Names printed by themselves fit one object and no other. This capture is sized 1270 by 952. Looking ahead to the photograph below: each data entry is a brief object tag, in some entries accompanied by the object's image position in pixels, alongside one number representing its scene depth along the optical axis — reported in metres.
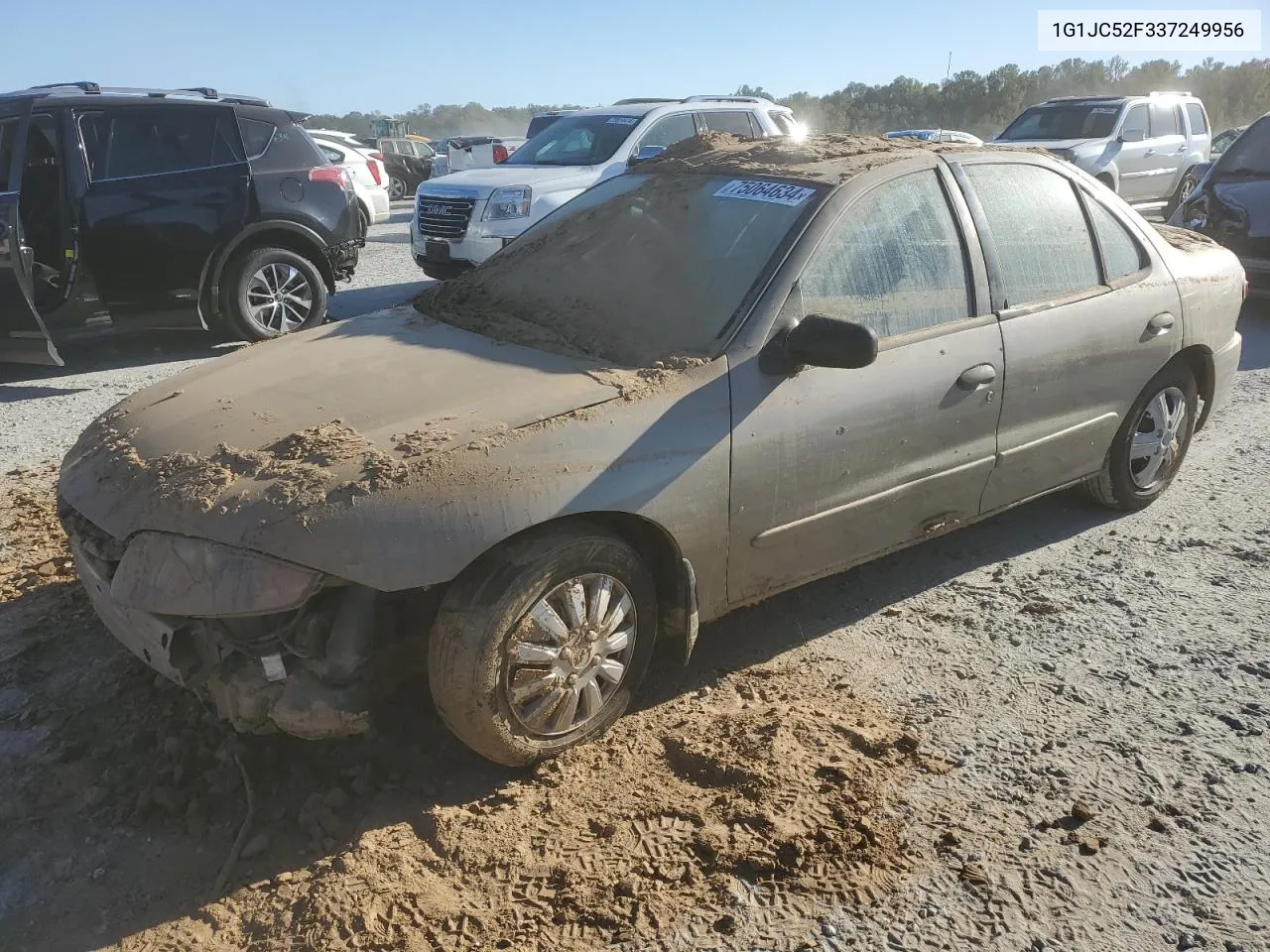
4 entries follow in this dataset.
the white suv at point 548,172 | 9.51
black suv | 6.94
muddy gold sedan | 2.56
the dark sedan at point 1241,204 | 8.57
